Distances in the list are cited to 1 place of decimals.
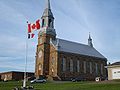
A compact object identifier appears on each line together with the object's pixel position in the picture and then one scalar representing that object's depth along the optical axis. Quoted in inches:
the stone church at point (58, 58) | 1414.0
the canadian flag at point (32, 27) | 711.9
